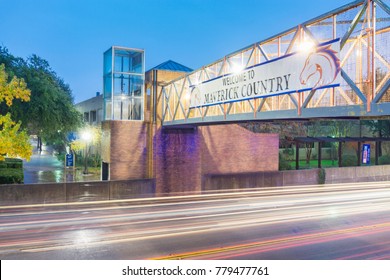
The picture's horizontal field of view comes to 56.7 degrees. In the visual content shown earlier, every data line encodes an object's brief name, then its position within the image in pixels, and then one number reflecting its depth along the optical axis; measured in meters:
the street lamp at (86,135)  25.12
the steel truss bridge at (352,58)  8.38
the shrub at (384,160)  40.14
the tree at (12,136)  13.56
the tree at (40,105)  24.16
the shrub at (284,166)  30.62
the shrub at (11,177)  21.16
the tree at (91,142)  25.67
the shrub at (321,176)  27.91
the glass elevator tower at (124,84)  23.45
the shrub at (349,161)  36.89
